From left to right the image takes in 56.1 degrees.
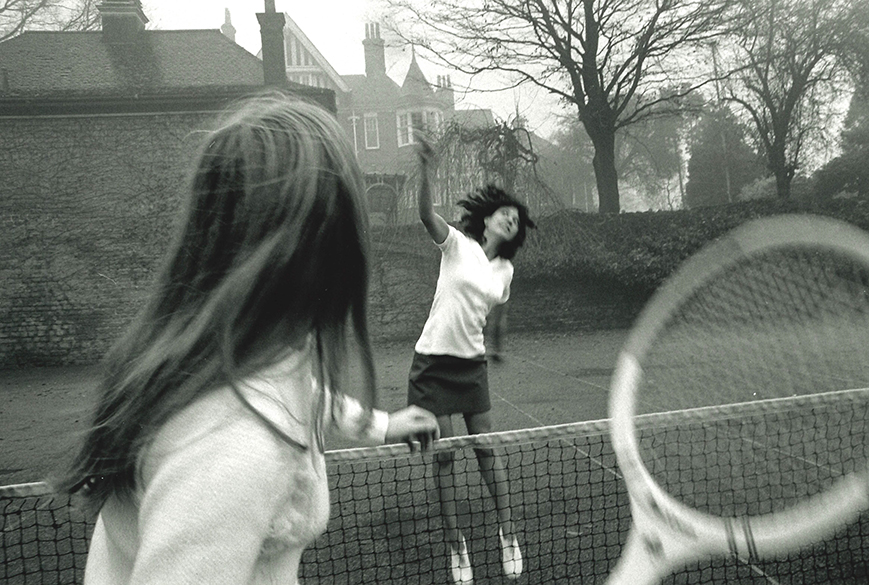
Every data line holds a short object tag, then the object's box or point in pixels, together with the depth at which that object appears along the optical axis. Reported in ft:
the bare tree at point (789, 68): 55.52
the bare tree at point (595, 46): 58.65
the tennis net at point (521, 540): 11.52
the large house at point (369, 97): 129.18
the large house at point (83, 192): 46.01
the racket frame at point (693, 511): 6.32
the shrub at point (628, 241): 49.85
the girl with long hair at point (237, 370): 3.15
